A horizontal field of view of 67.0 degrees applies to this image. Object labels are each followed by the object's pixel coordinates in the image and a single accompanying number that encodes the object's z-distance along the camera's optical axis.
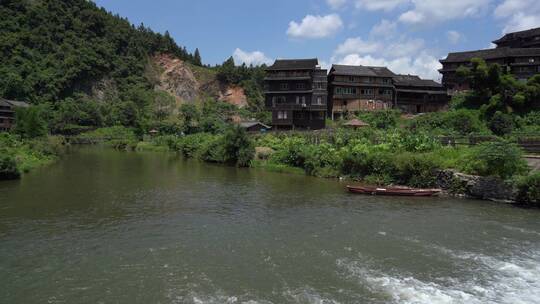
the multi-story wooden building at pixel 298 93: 78.38
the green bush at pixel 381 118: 73.57
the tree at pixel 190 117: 103.69
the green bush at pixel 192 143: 73.44
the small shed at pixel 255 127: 81.54
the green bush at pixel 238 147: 57.81
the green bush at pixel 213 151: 62.16
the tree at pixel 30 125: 69.12
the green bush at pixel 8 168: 39.72
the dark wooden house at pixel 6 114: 95.06
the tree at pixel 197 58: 183.88
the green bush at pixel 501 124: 60.85
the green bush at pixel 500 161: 33.16
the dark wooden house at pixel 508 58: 73.88
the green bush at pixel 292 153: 51.88
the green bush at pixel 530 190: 30.47
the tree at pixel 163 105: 127.65
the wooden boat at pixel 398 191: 35.03
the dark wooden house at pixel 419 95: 84.44
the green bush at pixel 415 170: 37.94
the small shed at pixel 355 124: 66.44
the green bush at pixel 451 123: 63.31
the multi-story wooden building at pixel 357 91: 82.12
